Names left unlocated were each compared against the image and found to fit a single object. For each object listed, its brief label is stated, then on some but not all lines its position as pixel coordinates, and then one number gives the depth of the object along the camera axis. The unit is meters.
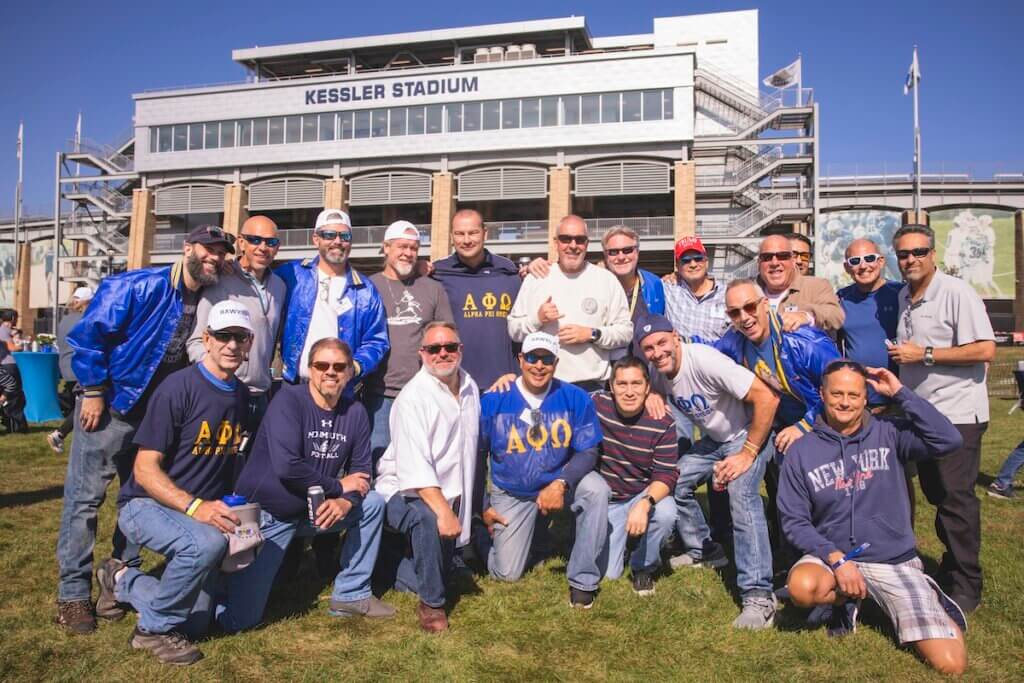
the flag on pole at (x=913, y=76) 43.62
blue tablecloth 13.23
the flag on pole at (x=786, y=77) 41.28
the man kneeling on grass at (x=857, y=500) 4.05
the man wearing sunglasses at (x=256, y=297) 4.76
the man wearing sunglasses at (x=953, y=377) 4.53
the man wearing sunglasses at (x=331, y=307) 5.37
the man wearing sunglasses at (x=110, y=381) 4.26
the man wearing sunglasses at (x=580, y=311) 5.66
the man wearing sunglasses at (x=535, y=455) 4.99
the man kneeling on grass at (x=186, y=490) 3.83
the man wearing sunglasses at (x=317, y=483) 4.30
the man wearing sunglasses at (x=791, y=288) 5.34
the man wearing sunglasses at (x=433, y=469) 4.39
